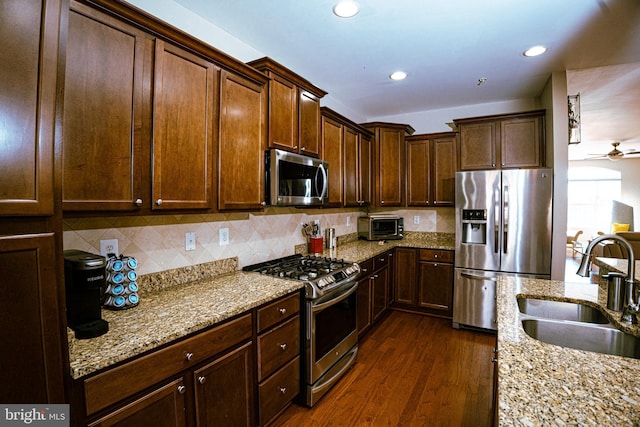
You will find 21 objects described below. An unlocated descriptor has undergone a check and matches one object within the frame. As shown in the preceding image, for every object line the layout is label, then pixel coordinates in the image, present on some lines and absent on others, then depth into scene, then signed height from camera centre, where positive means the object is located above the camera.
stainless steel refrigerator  3.12 -0.20
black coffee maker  1.19 -0.33
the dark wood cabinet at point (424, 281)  3.73 -0.85
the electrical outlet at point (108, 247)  1.61 -0.19
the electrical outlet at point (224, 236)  2.28 -0.18
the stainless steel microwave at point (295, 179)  2.21 +0.28
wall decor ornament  3.12 +1.01
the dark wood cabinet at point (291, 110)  2.25 +0.86
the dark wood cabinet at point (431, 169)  4.01 +0.62
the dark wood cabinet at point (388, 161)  4.10 +0.74
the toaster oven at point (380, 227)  4.11 -0.18
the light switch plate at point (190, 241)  2.04 -0.19
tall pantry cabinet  0.83 +0.01
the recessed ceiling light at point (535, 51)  2.50 +1.40
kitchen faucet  1.29 -0.28
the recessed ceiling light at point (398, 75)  3.02 +1.43
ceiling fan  6.16 +1.42
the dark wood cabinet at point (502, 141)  3.38 +0.87
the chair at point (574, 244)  7.55 -0.73
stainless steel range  2.11 -0.77
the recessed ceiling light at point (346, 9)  1.93 +1.36
